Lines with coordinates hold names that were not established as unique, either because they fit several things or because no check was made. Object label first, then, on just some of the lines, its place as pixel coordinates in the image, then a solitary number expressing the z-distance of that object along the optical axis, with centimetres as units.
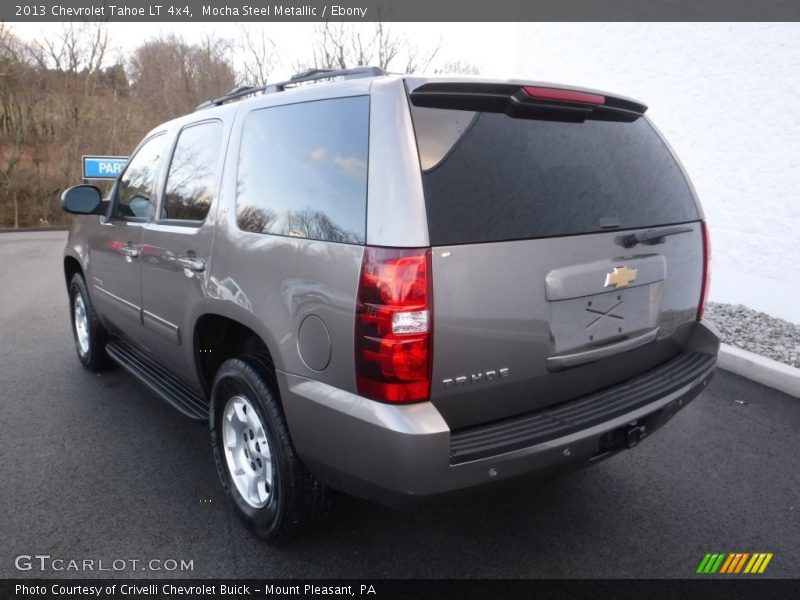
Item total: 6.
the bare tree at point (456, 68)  1767
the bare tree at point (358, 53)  1553
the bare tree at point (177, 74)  2564
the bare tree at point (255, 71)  2039
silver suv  196
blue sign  1333
